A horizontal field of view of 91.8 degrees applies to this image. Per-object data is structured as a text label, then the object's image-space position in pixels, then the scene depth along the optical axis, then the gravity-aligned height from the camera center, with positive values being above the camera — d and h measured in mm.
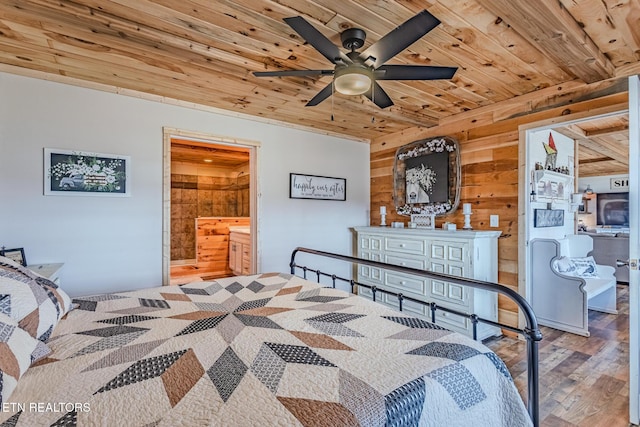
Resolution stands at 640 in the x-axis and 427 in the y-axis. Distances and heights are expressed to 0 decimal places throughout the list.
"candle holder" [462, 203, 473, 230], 3352 +4
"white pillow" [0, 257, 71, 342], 1122 -352
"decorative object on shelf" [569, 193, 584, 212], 4188 +189
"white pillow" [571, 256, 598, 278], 3643 -639
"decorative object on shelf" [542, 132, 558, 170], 3631 +743
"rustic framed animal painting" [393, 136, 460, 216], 3611 +464
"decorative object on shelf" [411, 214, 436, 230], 3705 -76
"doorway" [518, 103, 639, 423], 1840 +840
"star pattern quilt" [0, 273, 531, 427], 809 -512
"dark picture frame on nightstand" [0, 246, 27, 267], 2314 -318
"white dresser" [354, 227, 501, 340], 2998 -554
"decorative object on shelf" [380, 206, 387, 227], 4289 -15
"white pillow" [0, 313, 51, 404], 872 -452
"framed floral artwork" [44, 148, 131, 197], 2572 +341
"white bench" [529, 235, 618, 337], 3146 -812
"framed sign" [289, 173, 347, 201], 3932 +353
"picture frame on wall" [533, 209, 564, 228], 3380 -36
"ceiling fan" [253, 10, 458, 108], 1490 +878
